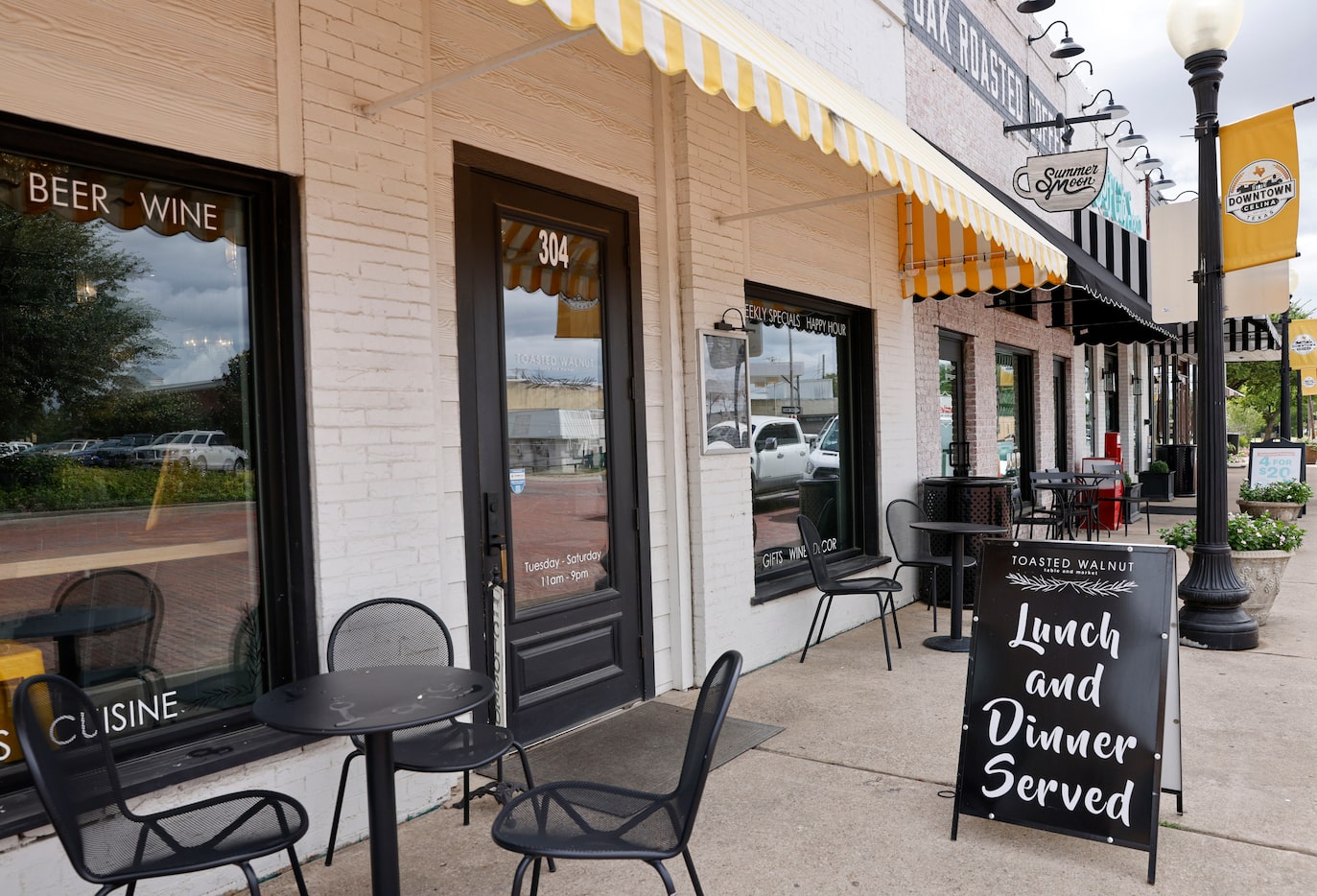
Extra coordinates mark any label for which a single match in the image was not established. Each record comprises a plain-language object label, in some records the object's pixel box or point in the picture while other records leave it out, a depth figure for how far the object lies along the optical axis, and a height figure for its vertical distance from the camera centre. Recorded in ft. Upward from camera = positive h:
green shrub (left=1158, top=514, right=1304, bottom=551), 20.85 -2.54
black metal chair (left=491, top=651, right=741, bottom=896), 7.51 -3.34
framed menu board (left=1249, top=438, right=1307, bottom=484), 39.27 -1.64
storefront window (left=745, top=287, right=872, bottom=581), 21.09 +0.30
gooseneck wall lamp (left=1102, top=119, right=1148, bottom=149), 42.09 +13.47
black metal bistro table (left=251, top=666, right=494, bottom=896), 7.97 -2.38
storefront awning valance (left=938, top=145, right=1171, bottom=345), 26.94 +4.75
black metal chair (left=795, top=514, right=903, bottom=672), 19.57 -3.17
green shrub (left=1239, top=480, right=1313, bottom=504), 34.78 -2.61
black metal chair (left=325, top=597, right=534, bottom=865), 10.04 -2.54
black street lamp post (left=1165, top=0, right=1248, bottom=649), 19.36 +0.64
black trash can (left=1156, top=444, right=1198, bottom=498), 55.83 -2.24
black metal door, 13.94 -0.12
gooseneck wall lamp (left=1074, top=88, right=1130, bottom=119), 34.53 +12.65
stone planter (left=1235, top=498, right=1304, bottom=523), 35.49 -3.30
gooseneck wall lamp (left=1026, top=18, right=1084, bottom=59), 34.38 +14.56
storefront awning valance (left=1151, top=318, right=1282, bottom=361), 55.93 +5.58
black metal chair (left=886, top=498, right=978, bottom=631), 24.62 -2.71
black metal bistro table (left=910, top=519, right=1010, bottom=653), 20.17 -3.28
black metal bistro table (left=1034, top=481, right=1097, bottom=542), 33.73 -2.60
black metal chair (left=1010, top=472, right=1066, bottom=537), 31.50 -3.04
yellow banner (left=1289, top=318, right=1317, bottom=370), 57.52 +5.26
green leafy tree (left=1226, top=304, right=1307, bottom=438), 106.11 +5.50
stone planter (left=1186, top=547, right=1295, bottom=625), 20.65 -3.39
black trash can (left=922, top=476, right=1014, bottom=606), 24.17 -1.86
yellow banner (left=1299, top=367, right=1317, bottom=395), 65.65 +3.16
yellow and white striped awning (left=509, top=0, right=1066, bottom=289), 8.99 +4.38
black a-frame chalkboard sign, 10.27 -3.08
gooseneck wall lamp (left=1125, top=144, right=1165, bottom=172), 51.63 +15.28
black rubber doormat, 13.20 -4.80
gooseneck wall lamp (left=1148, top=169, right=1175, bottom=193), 58.47 +15.79
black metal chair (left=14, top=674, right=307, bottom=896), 7.06 -3.21
